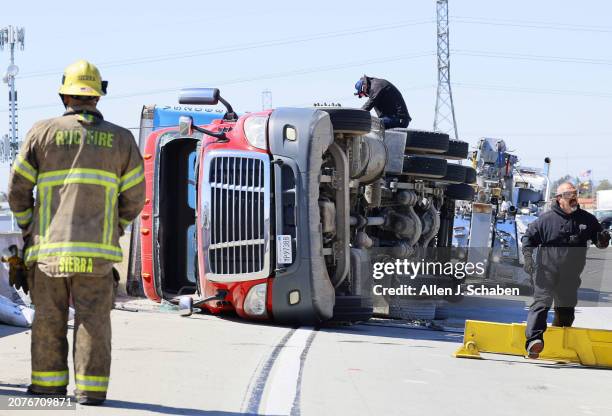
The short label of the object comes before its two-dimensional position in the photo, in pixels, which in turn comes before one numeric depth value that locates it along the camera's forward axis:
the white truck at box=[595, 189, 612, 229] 69.89
